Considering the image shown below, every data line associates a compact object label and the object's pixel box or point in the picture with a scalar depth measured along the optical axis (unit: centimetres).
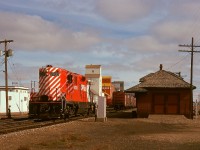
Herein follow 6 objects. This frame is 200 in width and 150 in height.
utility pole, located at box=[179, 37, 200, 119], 4107
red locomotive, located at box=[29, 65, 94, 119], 2972
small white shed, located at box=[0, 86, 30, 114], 6064
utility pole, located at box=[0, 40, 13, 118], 4662
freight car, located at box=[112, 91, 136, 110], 6731
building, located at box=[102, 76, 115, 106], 7746
